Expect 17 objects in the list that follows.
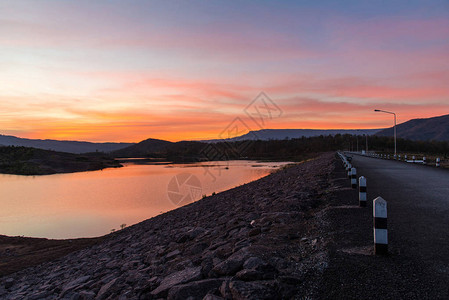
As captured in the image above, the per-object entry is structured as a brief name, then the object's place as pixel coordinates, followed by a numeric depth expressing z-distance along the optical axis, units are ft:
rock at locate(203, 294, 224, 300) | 12.40
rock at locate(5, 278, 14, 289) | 30.26
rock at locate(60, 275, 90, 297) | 22.66
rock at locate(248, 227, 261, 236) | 21.93
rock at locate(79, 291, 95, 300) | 19.49
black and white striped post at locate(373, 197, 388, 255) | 15.17
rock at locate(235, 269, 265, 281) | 13.42
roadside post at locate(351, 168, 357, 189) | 37.70
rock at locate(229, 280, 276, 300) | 11.75
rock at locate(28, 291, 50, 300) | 23.24
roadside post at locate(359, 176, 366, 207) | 26.68
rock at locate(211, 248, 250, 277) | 14.94
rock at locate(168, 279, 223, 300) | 13.84
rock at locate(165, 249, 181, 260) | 23.26
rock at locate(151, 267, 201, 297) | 15.35
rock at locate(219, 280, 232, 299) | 12.55
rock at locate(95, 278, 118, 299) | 18.66
